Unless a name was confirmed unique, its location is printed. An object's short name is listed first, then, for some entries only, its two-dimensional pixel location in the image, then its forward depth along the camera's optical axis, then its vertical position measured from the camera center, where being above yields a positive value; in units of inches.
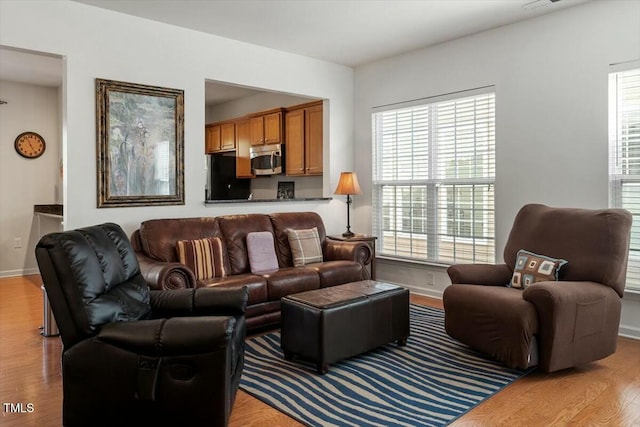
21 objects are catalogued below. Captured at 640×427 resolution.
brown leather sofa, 139.0 -18.4
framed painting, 151.9 +21.8
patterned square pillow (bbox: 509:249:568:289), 127.0 -17.7
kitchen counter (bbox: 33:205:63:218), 244.6 -1.4
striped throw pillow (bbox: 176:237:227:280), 151.0 -16.6
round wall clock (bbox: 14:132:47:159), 255.6 +35.2
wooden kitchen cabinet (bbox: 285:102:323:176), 225.5 +33.9
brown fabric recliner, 111.2 -23.6
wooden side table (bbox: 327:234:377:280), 192.7 -14.0
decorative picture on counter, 256.2 +9.5
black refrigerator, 274.7 +15.7
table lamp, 206.2 +9.4
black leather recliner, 78.3 -25.7
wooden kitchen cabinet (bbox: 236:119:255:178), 273.1 +34.6
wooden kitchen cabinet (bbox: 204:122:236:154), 287.6 +45.2
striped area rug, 95.8 -42.5
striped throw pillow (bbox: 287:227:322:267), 177.9 -15.7
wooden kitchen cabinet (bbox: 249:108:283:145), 246.2 +44.2
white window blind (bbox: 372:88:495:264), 179.9 +11.8
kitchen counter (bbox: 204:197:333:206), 180.1 +3.0
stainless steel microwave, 246.4 +26.2
